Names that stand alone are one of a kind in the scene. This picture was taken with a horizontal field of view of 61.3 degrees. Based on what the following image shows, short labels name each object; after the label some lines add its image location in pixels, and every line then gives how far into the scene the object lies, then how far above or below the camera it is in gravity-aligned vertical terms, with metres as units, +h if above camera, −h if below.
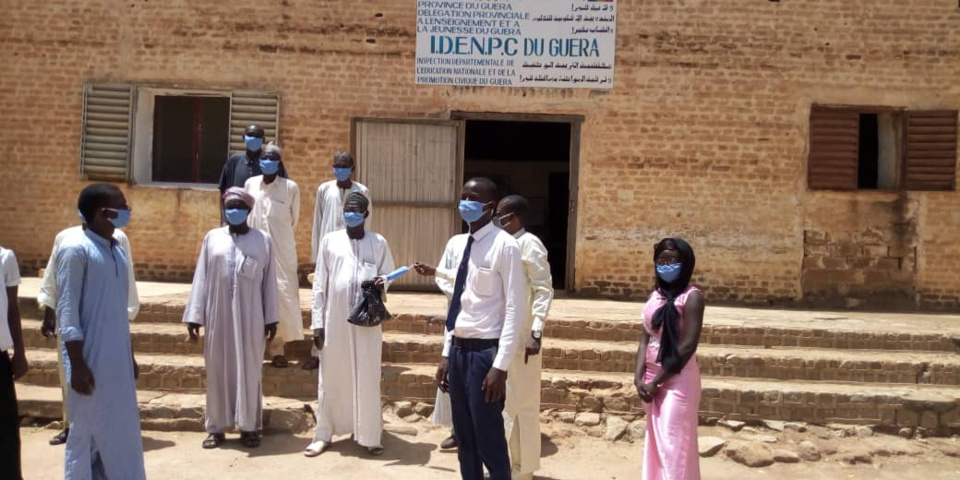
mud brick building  9.20 +1.38
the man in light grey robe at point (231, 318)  5.38 -0.58
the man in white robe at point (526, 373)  4.83 -0.79
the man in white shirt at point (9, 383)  3.61 -0.72
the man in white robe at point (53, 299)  4.66 -0.46
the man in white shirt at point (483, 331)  3.84 -0.43
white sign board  9.08 +2.25
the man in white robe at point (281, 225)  6.18 +0.06
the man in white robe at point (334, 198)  6.14 +0.29
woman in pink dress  3.96 -0.60
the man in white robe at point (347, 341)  5.34 -0.70
